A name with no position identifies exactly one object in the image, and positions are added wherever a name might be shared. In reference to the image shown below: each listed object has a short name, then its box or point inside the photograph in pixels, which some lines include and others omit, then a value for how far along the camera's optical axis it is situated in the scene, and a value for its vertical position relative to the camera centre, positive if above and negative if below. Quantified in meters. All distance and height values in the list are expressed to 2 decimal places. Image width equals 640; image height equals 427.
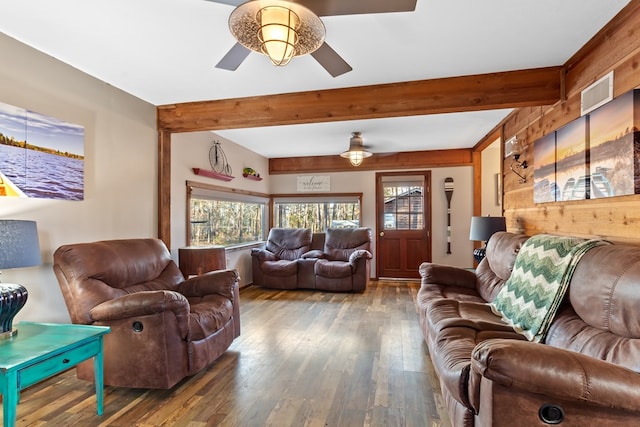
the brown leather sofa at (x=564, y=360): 1.17 -0.59
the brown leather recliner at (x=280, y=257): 5.54 -0.71
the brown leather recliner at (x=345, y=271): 5.32 -0.87
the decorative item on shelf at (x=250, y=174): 5.74 +0.72
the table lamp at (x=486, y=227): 3.81 -0.14
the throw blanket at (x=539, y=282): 1.92 -0.42
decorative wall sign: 6.78 +0.65
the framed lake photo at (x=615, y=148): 1.92 +0.40
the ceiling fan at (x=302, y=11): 1.57 +0.96
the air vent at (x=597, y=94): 2.20 +0.81
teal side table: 1.55 -0.69
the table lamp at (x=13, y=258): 1.83 -0.23
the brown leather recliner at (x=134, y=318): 2.22 -0.71
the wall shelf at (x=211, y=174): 4.43 +0.58
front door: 6.41 -0.15
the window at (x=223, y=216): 4.57 +0.00
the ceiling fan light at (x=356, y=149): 4.91 +0.95
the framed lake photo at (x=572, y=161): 2.45 +0.41
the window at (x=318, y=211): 6.73 +0.09
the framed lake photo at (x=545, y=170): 2.89 +0.39
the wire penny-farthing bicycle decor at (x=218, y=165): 4.76 +0.76
